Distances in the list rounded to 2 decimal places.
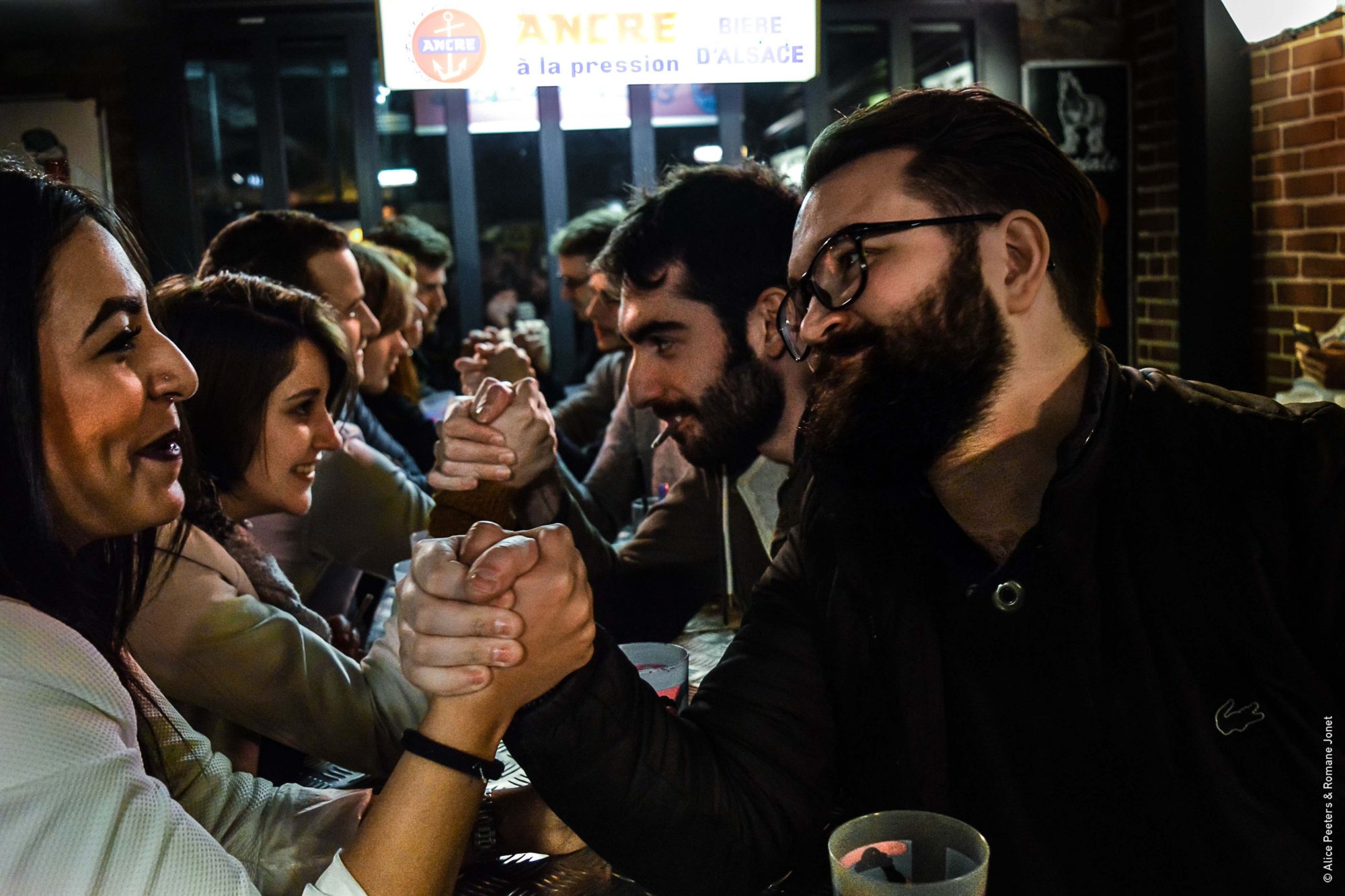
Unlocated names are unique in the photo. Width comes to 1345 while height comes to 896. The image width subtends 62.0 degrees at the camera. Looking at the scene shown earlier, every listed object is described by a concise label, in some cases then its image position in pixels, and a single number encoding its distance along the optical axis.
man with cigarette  2.30
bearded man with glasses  1.20
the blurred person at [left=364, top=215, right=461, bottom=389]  5.48
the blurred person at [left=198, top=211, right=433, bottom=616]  2.76
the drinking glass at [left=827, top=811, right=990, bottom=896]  0.91
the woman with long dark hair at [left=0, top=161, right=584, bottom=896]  0.89
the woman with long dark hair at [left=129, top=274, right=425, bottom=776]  1.70
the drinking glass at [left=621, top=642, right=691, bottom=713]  1.40
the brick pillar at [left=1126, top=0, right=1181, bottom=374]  5.81
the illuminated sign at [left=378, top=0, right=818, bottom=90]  3.98
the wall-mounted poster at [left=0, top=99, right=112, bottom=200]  5.57
